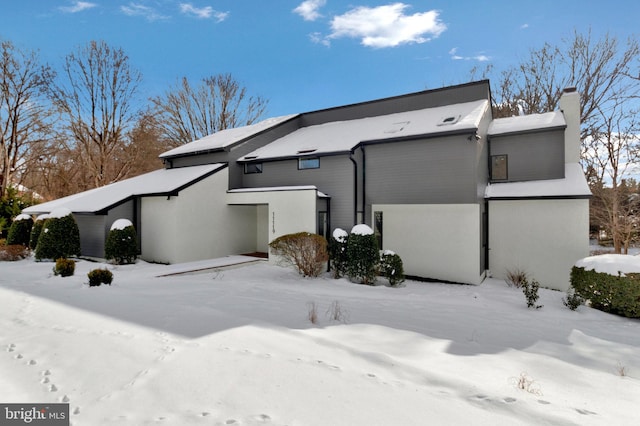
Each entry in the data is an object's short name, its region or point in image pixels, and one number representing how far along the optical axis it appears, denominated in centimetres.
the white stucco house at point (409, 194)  1055
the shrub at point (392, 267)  978
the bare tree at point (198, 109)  2820
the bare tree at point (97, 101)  2339
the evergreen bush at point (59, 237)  1197
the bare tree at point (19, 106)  1991
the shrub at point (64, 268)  914
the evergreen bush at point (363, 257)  984
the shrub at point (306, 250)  1023
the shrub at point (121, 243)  1159
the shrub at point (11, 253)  1243
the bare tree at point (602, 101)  1878
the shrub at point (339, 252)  1050
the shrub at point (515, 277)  1014
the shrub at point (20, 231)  1440
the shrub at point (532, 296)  748
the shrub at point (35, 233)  1337
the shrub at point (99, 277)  796
